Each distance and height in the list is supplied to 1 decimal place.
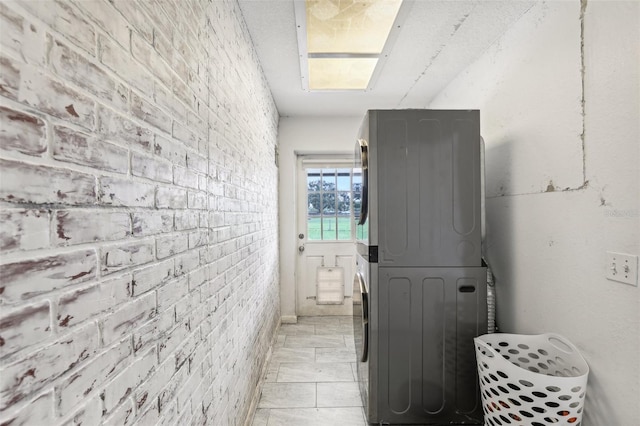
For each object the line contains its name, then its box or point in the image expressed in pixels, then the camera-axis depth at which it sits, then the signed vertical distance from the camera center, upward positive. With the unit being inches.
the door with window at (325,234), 146.5 -10.5
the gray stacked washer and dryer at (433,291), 66.1 -17.5
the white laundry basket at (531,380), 46.3 -28.7
